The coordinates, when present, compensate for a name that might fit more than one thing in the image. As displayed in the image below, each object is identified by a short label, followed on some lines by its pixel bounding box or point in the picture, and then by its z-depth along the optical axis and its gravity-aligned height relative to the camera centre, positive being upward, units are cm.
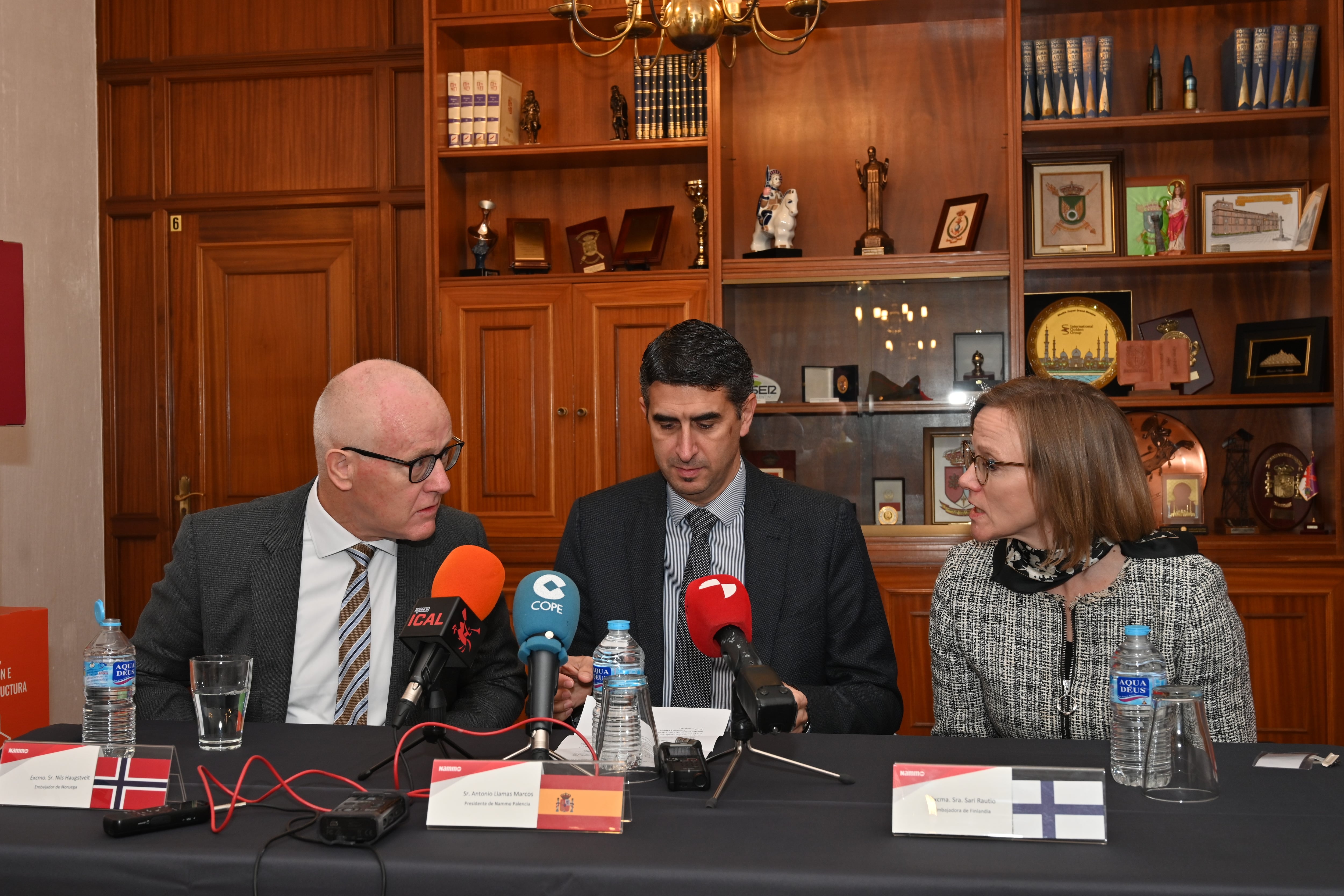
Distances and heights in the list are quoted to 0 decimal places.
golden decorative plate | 390 +28
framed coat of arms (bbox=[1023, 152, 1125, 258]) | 394 +78
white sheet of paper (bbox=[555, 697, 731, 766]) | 159 -46
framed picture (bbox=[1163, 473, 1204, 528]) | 388 -29
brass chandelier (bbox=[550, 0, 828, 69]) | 243 +96
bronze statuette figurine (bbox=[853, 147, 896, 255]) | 397 +79
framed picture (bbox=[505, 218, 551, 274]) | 412 +68
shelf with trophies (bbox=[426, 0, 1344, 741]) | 378 +54
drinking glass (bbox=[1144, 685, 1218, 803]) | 133 -41
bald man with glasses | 200 -30
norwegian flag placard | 132 -43
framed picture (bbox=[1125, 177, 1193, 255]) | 388 +72
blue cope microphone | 137 -27
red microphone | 116 -28
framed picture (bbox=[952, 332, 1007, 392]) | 387 +20
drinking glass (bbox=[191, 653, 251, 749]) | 159 -40
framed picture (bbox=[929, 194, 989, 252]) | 394 +71
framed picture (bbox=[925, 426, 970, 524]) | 389 -20
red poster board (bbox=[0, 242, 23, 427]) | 285 +24
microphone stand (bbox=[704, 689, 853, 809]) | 140 -42
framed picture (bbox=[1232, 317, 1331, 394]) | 372 +21
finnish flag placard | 118 -42
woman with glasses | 185 -30
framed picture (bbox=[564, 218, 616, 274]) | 412 +66
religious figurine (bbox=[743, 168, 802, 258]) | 402 +74
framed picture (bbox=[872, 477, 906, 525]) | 394 -29
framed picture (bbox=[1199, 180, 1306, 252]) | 386 +71
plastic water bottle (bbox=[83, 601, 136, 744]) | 165 -40
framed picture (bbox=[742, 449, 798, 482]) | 406 -15
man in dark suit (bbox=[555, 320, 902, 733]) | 222 -27
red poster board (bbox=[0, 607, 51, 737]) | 251 -56
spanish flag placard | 124 -42
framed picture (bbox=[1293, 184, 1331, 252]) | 365 +65
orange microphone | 132 -25
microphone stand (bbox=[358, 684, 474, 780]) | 143 -43
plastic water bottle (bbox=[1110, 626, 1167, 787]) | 139 -36
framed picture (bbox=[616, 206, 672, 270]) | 406 +69
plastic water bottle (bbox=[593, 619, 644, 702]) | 143 -30
